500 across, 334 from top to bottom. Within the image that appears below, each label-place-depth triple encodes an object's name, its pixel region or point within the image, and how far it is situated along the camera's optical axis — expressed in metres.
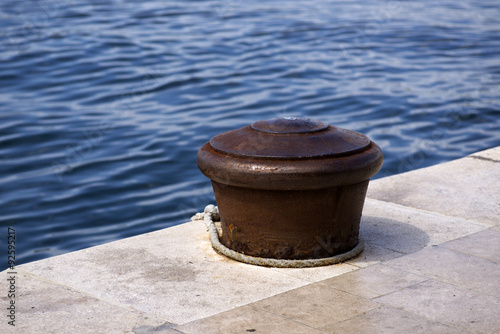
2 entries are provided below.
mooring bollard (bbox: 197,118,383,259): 3.87
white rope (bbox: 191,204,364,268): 4.07
